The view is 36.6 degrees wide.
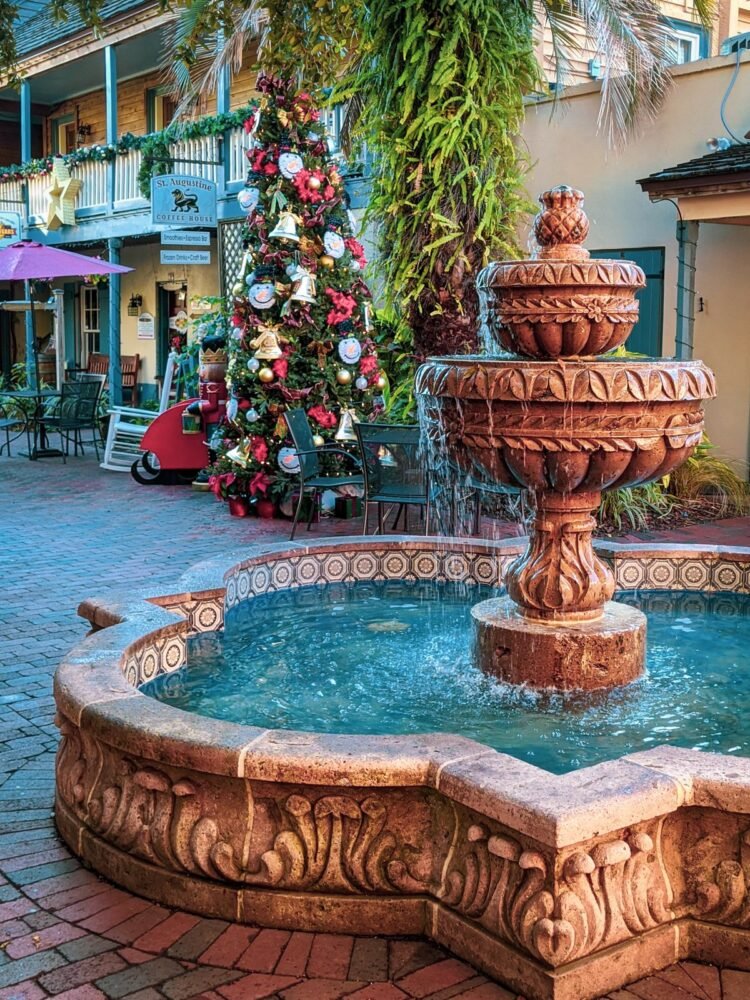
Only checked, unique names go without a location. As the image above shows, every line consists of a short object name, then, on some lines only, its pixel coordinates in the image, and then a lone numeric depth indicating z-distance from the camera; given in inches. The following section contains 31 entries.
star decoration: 829.2
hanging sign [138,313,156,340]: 869.8
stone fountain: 166.1
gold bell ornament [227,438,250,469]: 415.8
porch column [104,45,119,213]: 745.6
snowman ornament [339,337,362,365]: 413.1
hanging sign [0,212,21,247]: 902.4
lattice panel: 673.0
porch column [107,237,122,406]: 740.6
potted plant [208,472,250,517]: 423.8
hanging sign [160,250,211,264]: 611.5
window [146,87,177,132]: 855.1
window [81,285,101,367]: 964.6
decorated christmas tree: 410.3
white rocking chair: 560.7
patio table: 600.7
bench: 874.8
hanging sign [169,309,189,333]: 673.0
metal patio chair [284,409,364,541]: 353.4
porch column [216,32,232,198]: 678.5
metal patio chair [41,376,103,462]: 586.9
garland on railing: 667.4
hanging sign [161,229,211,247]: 624.1
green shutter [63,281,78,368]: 994.1
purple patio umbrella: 598.9
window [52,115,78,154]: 1000.9
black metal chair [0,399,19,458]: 601.9
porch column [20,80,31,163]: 851.4
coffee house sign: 614.5
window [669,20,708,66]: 589.0
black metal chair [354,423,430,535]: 320.2
